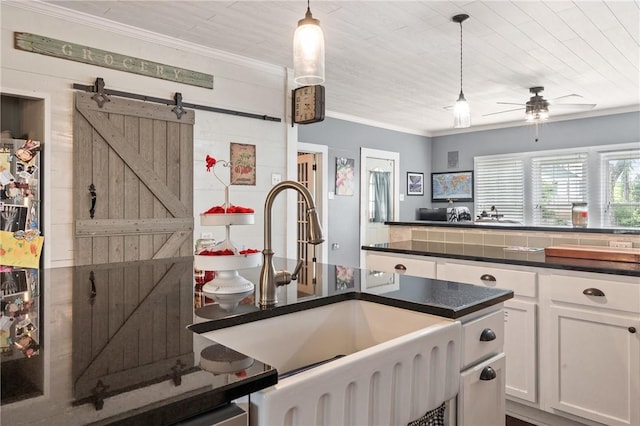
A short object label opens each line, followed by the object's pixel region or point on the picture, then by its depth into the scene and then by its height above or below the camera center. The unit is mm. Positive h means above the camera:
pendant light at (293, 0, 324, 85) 1834 +686
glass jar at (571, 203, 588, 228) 3158 -8
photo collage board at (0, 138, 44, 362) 2643 +64
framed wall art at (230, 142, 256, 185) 3865 +454
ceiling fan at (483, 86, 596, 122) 4398 +1083
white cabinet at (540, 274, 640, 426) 2127 -679
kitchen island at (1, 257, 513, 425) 619 -262
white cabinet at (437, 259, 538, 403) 2406 -638
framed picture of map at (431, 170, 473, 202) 7312 +478
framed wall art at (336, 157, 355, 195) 6072 +553
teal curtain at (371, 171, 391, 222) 6668 +295
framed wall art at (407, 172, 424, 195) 7328 +524
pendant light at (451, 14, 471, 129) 3279 +759
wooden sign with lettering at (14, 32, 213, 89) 2818 +1112
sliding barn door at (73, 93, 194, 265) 3020 +247
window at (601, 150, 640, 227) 5729 +345
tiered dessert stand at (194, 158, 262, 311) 1229 -134
